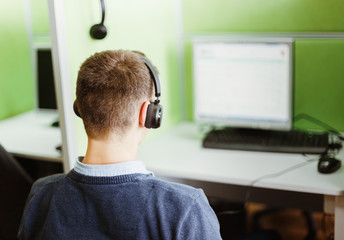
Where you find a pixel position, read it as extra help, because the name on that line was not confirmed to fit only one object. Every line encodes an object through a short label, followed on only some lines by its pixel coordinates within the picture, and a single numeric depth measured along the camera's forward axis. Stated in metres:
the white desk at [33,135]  1.87
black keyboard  1.79
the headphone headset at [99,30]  1.61
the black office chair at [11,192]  1.71
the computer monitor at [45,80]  2.34
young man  1.01
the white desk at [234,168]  1.52
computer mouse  1.58
